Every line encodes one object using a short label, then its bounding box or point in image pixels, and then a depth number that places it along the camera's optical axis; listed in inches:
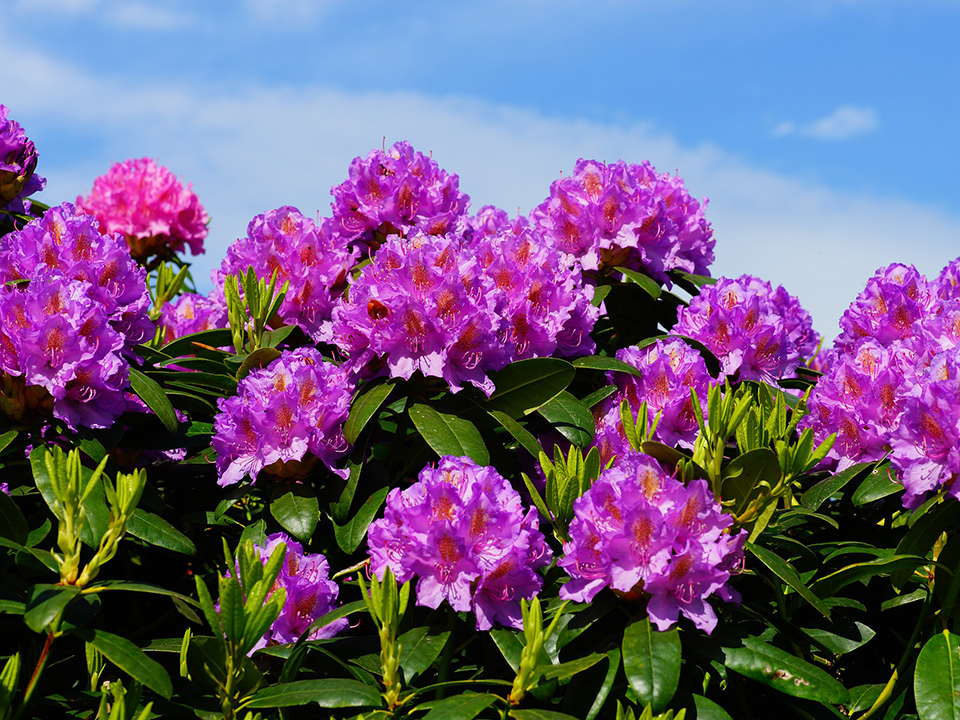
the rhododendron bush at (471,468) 69.0
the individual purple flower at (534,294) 95.5
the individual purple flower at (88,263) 92.3
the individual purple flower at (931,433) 77.2
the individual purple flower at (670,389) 90.8
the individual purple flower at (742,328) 103.0
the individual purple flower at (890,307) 107.4
